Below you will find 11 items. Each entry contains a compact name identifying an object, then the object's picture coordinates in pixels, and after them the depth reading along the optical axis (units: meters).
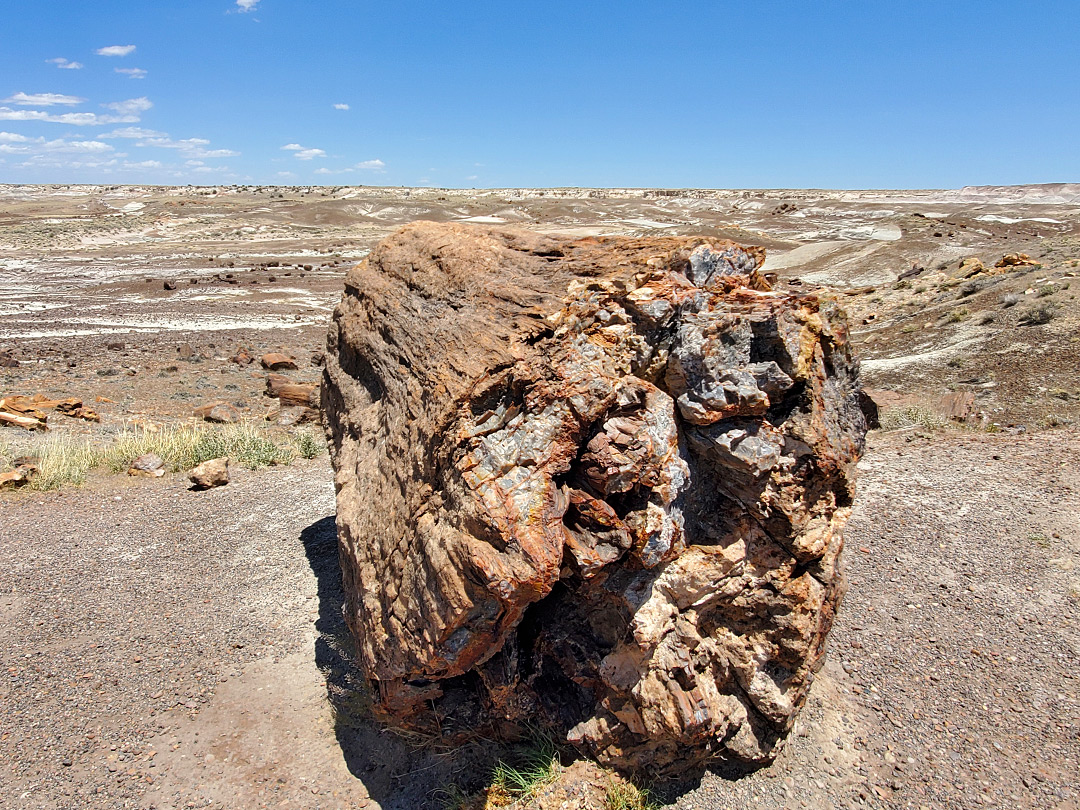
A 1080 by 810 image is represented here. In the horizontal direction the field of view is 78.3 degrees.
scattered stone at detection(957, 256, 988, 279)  20.81
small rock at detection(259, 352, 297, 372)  17.27
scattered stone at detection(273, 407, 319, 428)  12.72
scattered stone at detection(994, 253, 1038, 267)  19.58
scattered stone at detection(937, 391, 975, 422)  10.09
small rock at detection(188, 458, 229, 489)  8.86
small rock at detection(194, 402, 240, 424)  12.50
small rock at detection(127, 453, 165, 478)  9.27
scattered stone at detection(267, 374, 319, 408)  13.99
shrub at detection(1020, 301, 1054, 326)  12.62
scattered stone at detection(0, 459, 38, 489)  8.54
